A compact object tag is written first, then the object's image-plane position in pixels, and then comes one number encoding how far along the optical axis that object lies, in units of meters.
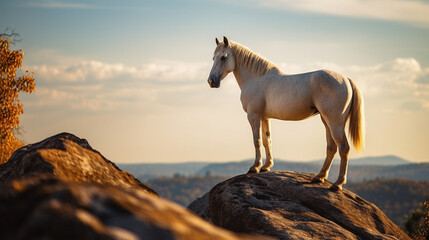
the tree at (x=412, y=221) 32.88
